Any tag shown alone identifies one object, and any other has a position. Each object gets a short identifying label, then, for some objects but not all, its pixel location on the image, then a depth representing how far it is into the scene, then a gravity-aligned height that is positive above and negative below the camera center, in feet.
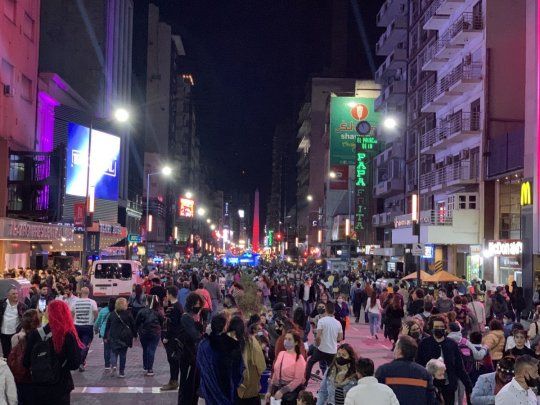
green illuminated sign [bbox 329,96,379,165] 223.51 +36.21
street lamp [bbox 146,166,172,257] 272.10 +7.28
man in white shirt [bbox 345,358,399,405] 21.18 -3.95
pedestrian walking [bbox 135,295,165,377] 50.44 -5.75
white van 103.50 -4.81
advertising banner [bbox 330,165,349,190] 257.34 +22.89
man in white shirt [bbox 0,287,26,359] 46.73 -4.78
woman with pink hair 25.91 -3.92
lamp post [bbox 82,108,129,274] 100.73 +5.06
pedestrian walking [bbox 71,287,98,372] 50.62 -4.87
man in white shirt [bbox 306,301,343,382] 41.09 -4.84
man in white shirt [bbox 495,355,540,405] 21.90 -3.79
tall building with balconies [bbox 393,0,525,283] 128.26 +22.72
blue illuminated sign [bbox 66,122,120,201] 172.55 +18.73
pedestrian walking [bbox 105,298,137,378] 50.08 -5.72
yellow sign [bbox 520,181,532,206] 102.27 +7.69
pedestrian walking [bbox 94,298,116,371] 51.83 -5.57
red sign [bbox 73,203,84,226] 121.65 +4.34
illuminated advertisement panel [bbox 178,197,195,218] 375.88 +17.44
